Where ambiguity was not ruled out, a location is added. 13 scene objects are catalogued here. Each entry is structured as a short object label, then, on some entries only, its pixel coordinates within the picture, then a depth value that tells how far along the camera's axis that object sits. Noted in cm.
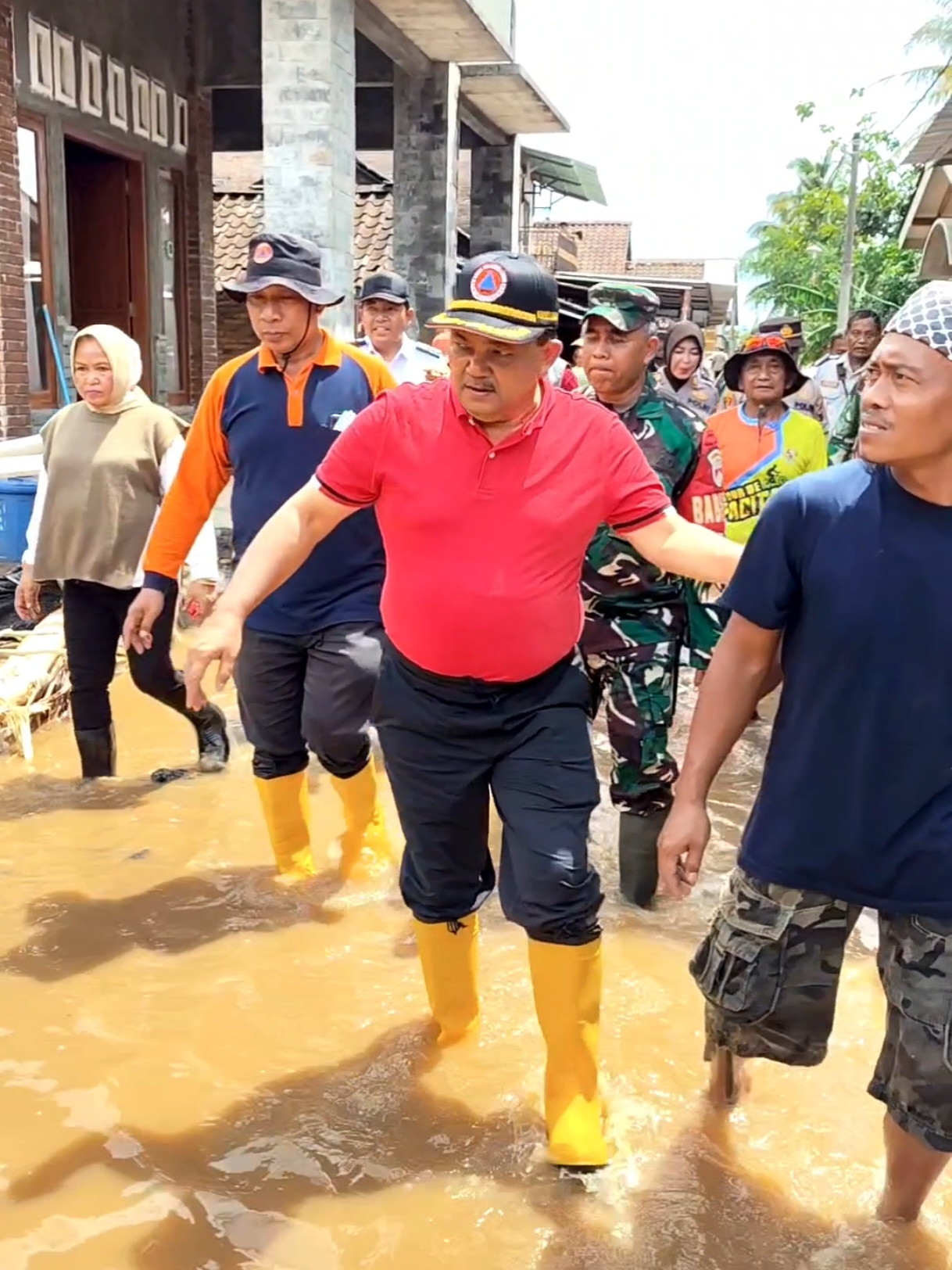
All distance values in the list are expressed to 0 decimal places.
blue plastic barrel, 806
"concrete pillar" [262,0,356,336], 985
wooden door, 1372
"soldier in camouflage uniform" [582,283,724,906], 404
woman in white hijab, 518
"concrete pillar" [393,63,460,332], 1430
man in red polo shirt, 283
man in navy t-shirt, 225
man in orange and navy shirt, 411
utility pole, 3316
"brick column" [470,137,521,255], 1800
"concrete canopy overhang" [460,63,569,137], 1516
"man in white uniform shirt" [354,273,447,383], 682
